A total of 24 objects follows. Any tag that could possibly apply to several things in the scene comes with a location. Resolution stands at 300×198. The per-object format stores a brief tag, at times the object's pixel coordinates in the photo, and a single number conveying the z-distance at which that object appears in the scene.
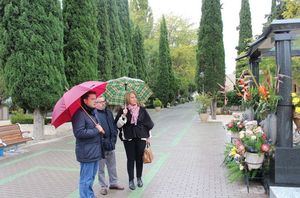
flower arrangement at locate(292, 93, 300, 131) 5.64
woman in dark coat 6.26
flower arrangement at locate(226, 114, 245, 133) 7.81
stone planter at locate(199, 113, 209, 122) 22.05
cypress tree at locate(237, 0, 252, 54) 37.09
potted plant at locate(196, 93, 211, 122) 22.08
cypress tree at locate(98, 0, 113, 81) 20.45
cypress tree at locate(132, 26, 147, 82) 34.25
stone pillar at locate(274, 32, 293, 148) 5.69
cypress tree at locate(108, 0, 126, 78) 23.28
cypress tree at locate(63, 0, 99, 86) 16.36
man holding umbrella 5.12
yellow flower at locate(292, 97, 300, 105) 5.64
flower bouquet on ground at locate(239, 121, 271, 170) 6.00
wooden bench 9.95
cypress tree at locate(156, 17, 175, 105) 39.59
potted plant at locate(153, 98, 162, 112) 35.11
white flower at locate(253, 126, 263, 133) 6.22
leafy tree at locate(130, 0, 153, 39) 47.69
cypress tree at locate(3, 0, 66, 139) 12.49
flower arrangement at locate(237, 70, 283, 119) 5.91
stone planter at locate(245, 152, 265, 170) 6.05
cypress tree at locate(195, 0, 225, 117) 25.08
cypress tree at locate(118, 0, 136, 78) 28.50
